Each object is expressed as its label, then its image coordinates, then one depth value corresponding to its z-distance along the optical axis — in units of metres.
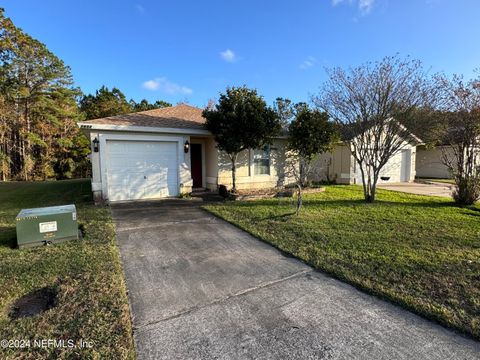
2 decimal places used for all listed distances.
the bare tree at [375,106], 7.70
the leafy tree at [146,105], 34.15
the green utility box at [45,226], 4.33
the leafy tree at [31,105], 20.00
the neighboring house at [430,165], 19.41
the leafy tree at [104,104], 29.19
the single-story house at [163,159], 8.48
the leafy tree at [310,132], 10.19
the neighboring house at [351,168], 14.34
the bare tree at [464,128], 8.08
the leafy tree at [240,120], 8.90
